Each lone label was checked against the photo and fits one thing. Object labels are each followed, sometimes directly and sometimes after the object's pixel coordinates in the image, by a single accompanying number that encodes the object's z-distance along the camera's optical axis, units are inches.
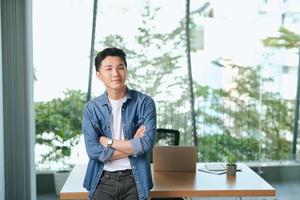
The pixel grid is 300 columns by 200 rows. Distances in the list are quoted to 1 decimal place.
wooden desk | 93.0
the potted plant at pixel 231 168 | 107.1
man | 83.0
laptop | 109.3
